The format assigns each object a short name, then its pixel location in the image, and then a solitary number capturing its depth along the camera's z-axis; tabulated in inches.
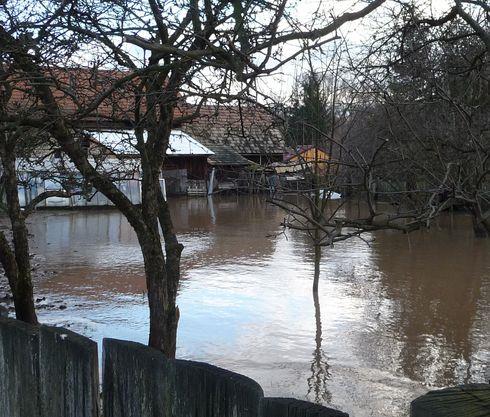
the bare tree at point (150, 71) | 110.7
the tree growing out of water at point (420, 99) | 135.9
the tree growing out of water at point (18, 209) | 233.1
